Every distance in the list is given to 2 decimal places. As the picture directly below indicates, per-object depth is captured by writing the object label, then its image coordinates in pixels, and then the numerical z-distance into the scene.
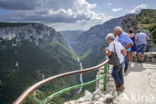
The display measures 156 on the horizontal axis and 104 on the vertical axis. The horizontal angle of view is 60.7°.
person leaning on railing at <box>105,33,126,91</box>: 4.32
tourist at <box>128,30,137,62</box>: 7.44
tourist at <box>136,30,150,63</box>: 8.76
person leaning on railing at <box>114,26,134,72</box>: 5.46
